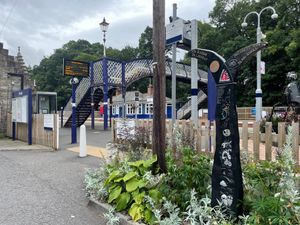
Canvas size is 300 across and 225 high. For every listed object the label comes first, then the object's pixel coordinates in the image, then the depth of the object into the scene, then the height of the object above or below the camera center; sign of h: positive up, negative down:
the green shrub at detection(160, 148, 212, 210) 2.97 -0.96
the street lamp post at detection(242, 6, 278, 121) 9.76 +0.86
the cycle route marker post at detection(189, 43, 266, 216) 2.52 -0.30
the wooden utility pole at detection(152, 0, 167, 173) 3.78 +0.57
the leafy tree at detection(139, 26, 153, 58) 42.94 +13.48
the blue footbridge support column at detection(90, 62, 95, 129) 17.05 +2.33
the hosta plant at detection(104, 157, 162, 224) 3.00 -1.13
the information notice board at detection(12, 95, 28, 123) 9.95 +0.13
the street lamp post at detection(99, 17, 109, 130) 15.83 +2.09
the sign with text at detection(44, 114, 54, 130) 8.83 -0.37
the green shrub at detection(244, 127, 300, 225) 2.12 -0.90
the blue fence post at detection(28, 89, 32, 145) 9.63 -0.44
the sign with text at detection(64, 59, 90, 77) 11.32 +2.24
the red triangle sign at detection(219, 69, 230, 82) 2.57 +0.41
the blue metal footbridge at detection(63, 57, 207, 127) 16.22 +2.45
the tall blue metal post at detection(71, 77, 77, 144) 10.18 -0.82
